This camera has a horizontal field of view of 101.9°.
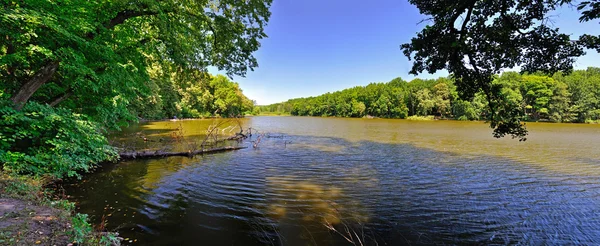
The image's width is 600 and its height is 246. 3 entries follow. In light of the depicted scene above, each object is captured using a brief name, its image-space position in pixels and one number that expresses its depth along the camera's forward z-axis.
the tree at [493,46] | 4.51
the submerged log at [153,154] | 12.71
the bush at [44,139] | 5.28
